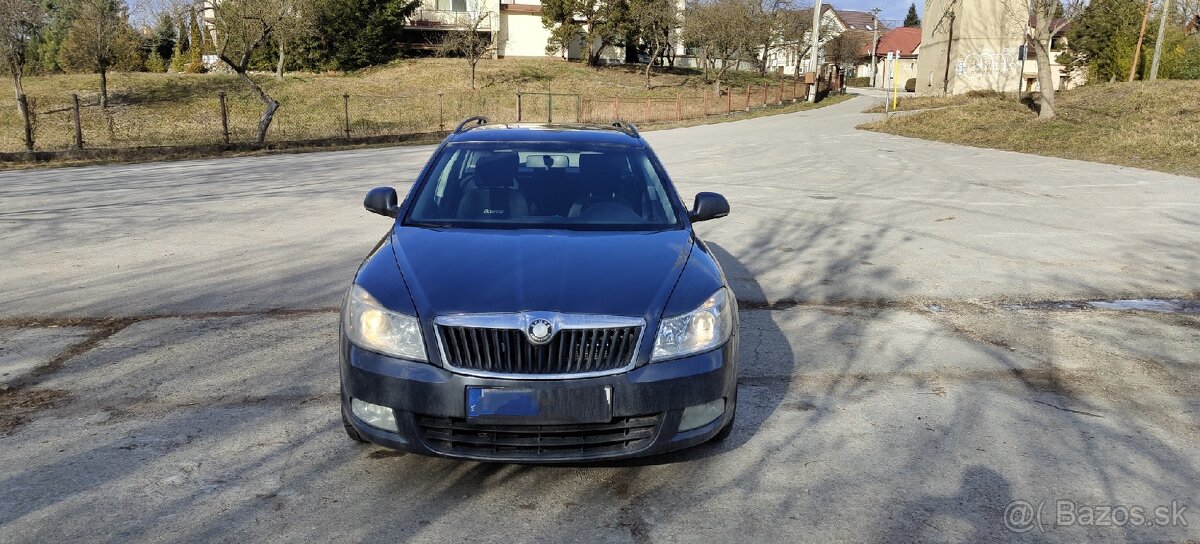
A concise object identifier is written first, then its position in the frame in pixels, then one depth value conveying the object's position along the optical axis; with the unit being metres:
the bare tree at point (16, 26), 26.52
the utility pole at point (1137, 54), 40.24
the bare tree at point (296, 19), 29.75
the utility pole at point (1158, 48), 34.62
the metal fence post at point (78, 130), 20.87
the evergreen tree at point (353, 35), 50.78
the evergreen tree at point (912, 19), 123.38
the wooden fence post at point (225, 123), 24.06
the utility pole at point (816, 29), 42.62
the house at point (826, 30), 79.31
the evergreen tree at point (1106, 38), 45.97
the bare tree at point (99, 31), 32.12
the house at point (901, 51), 82.19
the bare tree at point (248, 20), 28.08
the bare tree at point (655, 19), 55.53
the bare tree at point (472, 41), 47.97
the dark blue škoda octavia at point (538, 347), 3.38
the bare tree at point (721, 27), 55.12
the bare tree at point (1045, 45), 25.77
